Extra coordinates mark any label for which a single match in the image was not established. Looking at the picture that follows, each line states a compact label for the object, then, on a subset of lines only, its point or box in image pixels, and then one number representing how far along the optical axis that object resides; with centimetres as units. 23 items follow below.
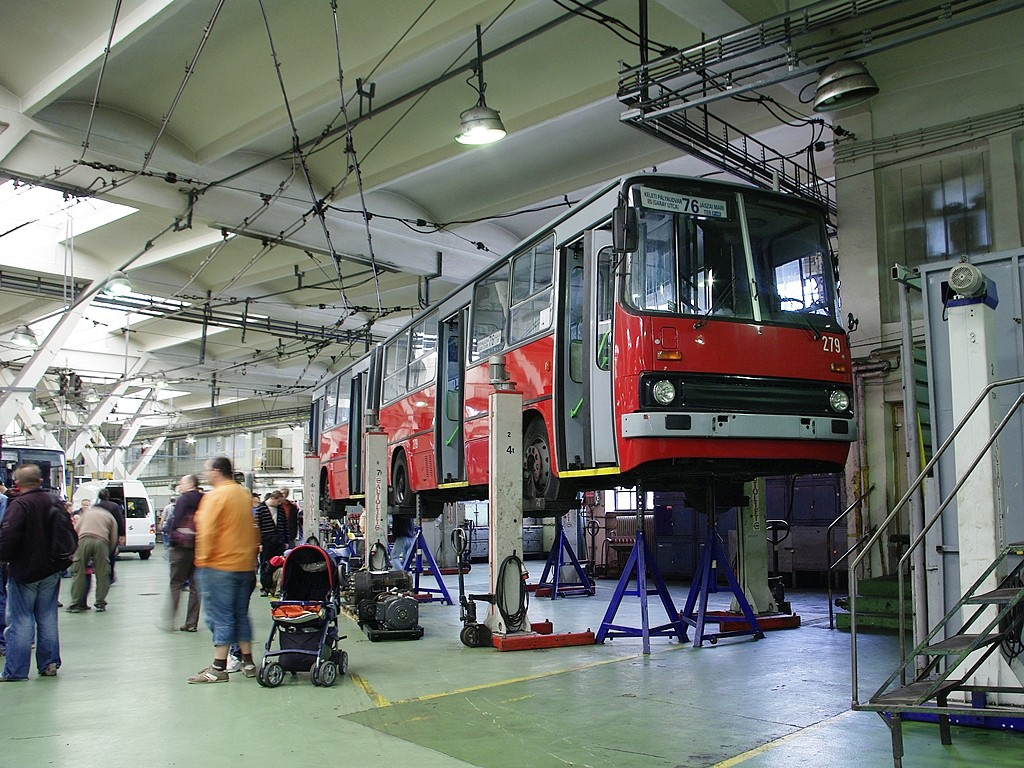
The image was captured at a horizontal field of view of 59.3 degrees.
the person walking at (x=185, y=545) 1011
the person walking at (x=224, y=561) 708
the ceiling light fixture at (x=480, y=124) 1009
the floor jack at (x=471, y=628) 884
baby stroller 698
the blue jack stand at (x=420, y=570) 1268
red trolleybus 743
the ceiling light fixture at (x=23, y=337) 1870
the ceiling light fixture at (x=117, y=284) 1477
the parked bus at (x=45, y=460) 2041
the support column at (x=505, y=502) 879
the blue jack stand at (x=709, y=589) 880
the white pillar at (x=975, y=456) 543
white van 2630
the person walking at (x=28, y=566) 720
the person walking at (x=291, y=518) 1622
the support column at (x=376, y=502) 1173
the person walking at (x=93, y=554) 1224
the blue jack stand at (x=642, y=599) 878
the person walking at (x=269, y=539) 1313
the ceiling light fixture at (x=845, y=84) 952
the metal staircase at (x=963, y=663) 452
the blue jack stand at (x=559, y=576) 1425
